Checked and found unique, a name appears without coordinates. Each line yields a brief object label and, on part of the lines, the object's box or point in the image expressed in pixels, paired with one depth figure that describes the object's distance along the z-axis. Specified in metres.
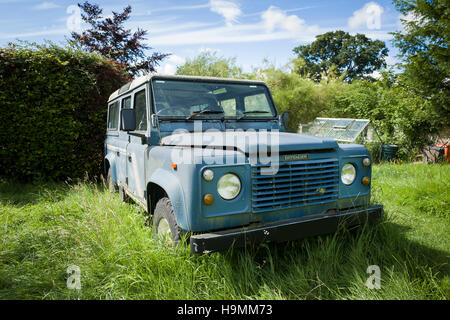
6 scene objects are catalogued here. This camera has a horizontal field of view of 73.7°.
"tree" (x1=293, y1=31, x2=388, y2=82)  39.22
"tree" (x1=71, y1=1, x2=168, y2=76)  12.61
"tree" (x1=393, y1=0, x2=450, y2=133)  7.79
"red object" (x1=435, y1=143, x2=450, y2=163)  8.74
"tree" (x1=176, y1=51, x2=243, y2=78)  20.61
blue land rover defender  2.31
